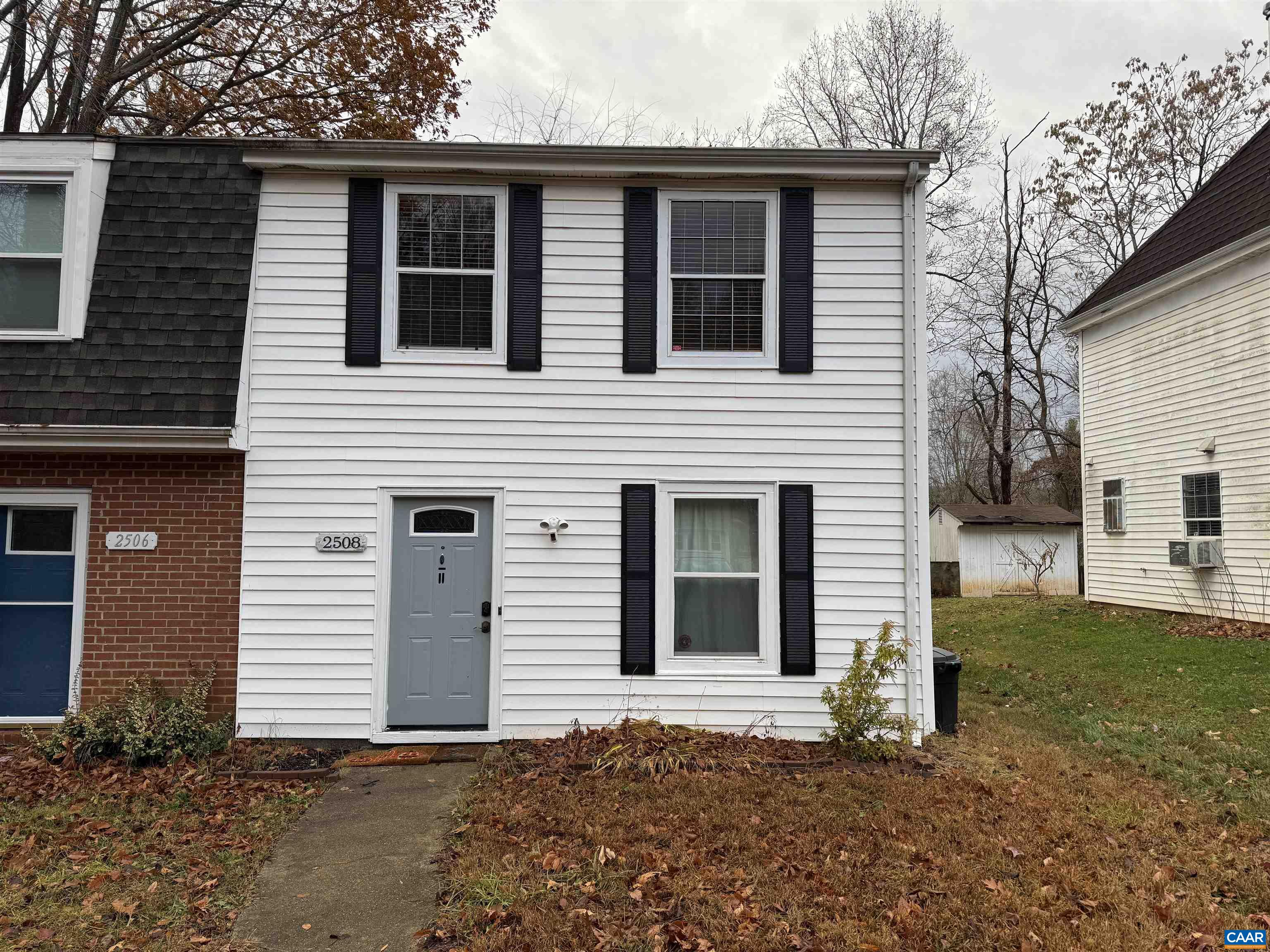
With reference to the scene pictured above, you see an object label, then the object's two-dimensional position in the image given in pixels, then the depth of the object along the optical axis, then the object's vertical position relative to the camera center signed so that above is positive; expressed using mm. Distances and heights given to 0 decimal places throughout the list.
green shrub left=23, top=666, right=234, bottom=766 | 6391 -1663
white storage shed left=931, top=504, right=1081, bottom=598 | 21875 -232
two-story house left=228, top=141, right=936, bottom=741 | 7117 +942
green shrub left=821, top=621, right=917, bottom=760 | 6621 -1452
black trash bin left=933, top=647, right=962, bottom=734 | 7574 -1496
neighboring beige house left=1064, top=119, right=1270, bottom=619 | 12000 +2339
